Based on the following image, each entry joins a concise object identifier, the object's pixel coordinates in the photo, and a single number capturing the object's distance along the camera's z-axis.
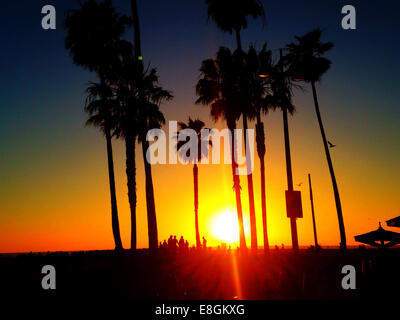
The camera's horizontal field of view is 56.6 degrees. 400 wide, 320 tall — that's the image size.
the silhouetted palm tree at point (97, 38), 25.05
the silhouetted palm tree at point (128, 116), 23.94
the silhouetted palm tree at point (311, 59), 27.91
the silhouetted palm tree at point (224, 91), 26.23
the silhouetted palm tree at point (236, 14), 26.61
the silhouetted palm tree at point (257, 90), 26.42
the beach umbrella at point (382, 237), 20.30
